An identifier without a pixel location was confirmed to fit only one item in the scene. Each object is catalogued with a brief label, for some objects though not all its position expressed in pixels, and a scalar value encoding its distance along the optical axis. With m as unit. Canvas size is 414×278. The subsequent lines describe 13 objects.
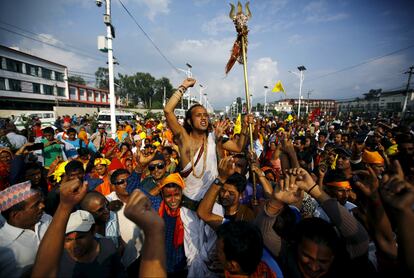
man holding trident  2.19
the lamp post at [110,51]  8.58
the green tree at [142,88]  80.31
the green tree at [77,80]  79.20
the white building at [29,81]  32.19
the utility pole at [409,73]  34.58
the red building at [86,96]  47.99
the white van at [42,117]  16.38
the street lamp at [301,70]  28.13
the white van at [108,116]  23.68
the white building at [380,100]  60.67
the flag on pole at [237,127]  8.84
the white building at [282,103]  110.94
